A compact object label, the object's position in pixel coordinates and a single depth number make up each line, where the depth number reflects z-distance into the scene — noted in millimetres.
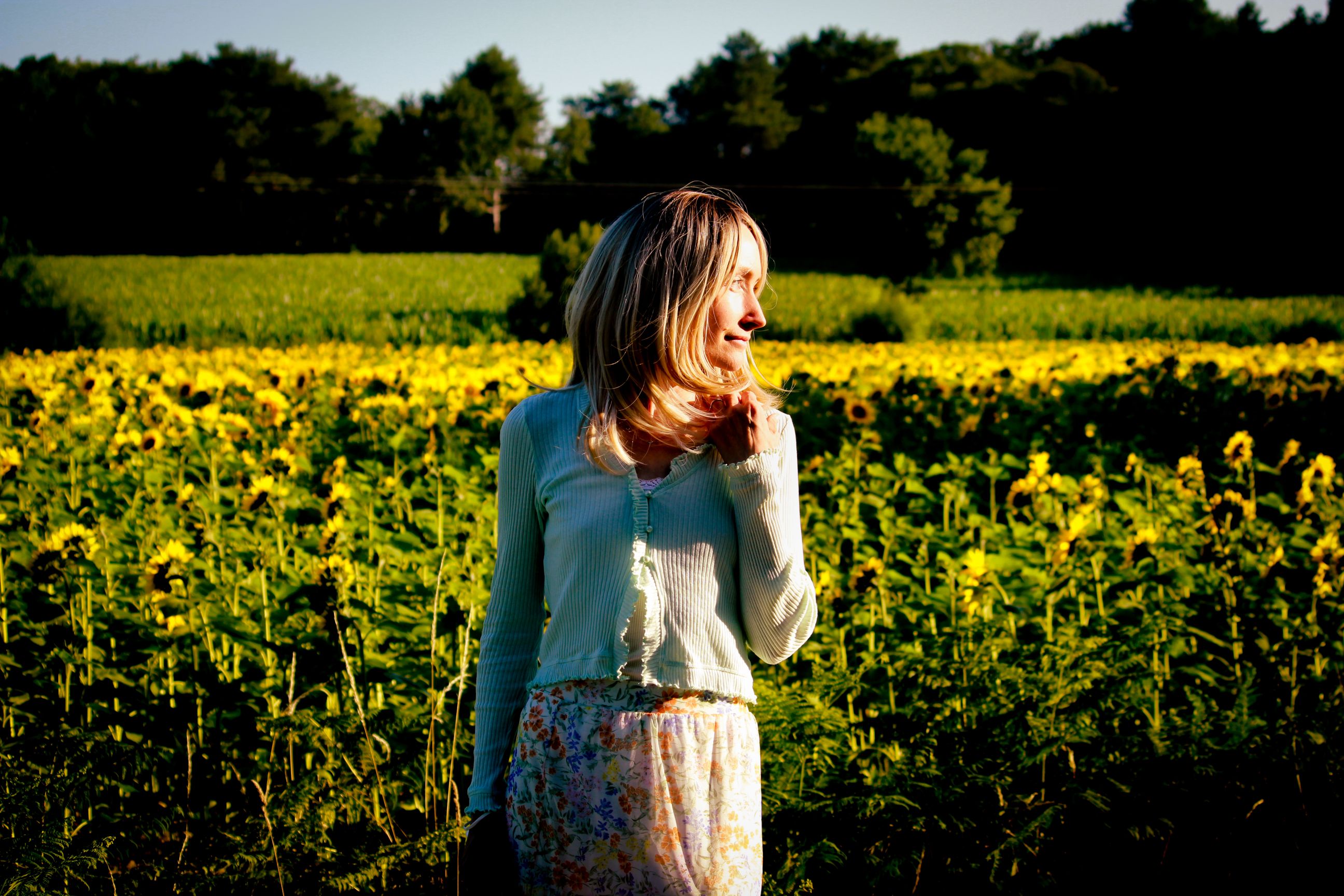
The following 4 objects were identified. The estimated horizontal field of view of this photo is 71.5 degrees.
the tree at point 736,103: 48125
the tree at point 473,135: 41438
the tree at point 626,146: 44844
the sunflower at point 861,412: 4379
